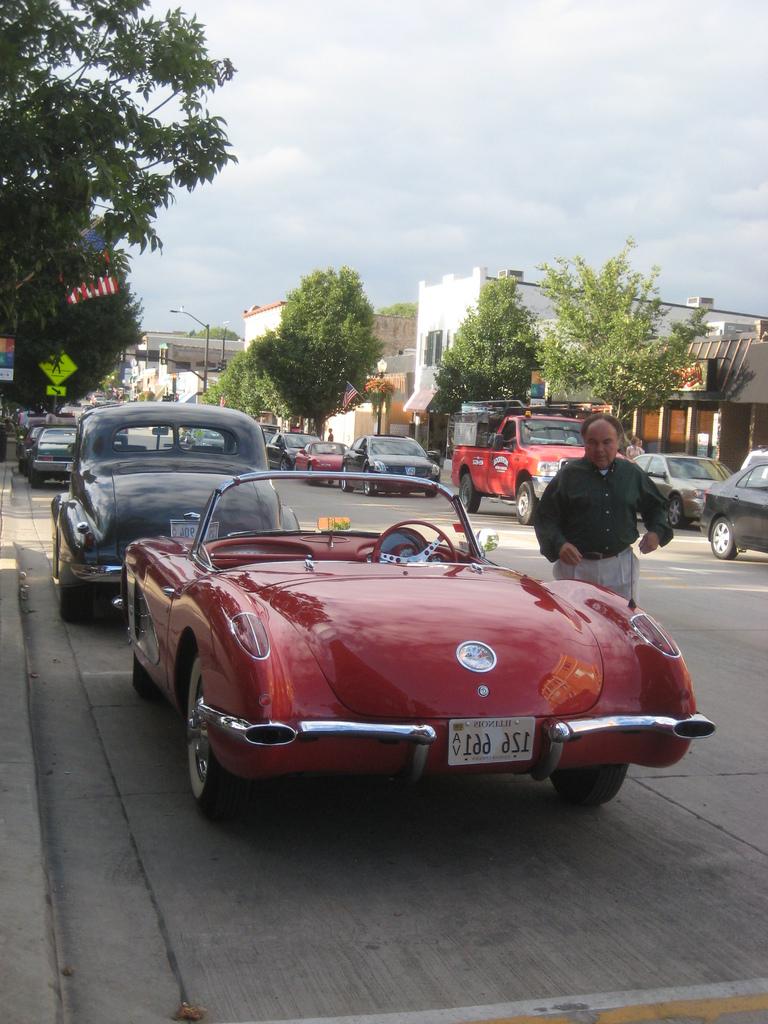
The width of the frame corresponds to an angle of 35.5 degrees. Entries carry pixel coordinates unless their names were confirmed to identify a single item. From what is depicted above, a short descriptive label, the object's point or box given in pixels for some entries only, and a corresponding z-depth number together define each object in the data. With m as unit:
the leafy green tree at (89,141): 9.02
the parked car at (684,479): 24.64
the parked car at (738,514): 17.38
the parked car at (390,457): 32.66
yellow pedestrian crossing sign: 33.34
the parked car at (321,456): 39.59
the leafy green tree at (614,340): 33.69
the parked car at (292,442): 42.72
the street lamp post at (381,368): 66.10
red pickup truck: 23.16
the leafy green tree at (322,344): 63.84
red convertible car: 4.35
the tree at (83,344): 45.84
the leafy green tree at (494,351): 45.72
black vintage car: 9.41
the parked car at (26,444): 33.07
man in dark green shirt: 6.90
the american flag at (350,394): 57.75
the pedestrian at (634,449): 27.27
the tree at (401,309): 126.94
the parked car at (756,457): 18.30
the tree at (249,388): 68.31
